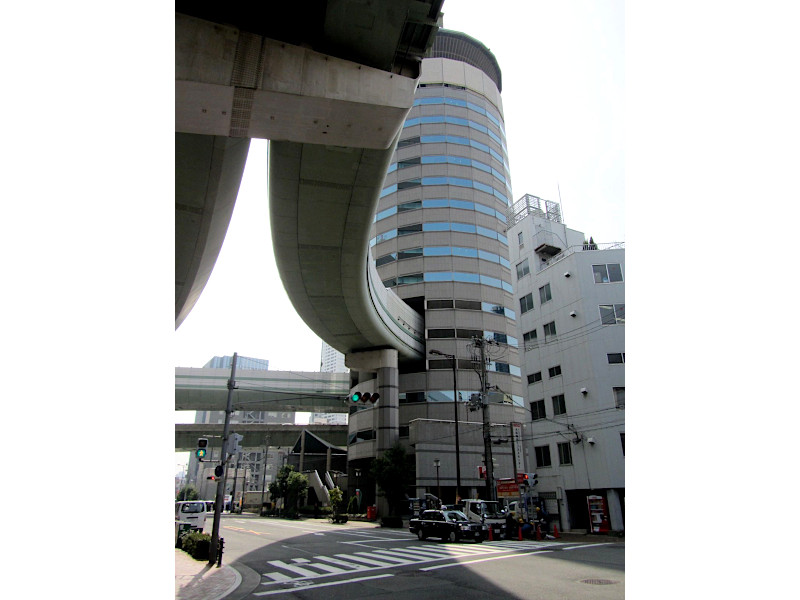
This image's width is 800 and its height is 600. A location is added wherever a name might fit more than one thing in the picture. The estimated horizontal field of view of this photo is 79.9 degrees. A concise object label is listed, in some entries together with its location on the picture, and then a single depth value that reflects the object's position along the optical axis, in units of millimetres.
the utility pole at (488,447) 26328
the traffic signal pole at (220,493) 14859
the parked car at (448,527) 21391
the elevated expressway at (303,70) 8953
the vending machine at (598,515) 32938
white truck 24172
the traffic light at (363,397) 18236
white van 24969
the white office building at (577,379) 35188
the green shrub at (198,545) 16172
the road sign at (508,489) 27656
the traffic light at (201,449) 16603
